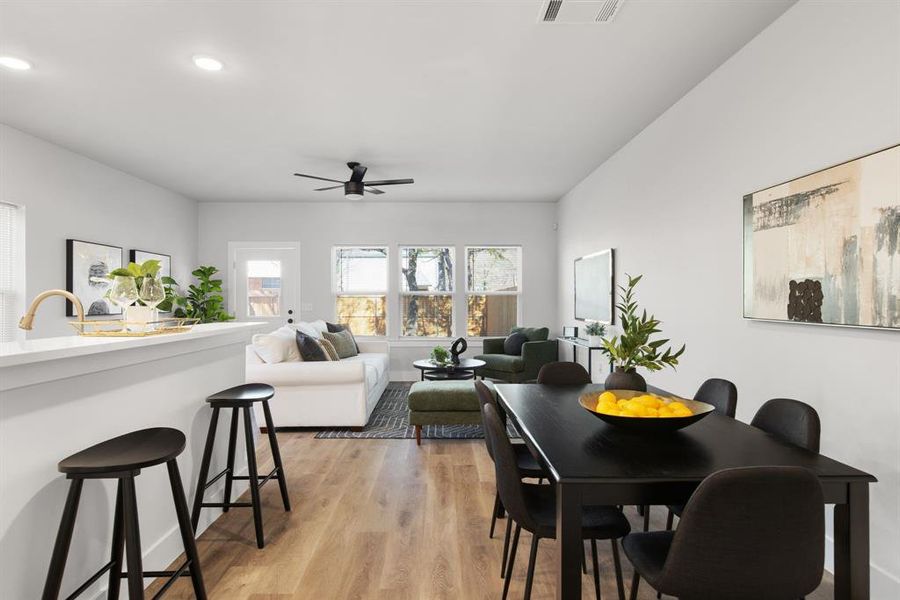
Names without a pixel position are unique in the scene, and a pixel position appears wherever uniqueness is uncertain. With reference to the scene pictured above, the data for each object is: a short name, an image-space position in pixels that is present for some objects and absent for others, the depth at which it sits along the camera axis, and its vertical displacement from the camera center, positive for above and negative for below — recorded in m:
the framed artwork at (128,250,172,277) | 5.74 +0.49
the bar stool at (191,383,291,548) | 2.49 -0.80
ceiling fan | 5.09 +1.19
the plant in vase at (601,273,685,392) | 2.00 -0.24
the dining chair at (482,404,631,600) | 1.69 -0.79
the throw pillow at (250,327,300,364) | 4.72 -0.48
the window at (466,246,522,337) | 7.54 +0.10
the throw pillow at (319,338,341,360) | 5.11 -0.54
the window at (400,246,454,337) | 7.53 +0.09
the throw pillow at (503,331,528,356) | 6.61 -0.62
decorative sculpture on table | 5.59 -0.63
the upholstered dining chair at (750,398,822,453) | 1.71 -0.46
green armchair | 6.29 -0.83
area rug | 4.49 -1.26
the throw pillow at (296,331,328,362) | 4.79 -0.50
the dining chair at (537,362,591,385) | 2.95 -0.47
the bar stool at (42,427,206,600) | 1.45 -0.59
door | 7.40 +0.24
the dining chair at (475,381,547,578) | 2.10 -0.83
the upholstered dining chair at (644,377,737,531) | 2.20 -0.46
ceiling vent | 2.32 +1.39
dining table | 1.35 -0.50
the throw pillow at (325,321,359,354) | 6.39 -0.39
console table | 5.24 -0.51
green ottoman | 4.16 -0.92
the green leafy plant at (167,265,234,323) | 6.84 -0.04
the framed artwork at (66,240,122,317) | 4.72 +0.28
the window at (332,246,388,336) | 7.52 +0.15
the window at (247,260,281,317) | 7.42 +0.15
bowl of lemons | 1.67 -0.40
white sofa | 4.59 -0.88
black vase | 2.06 -0.35
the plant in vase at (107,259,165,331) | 2.07 +0.03
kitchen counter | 1.46 -0.47
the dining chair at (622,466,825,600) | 1.19 -0.60
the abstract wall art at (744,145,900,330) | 1.88 +0.23
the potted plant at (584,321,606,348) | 5.11 -0.36
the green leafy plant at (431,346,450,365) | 5.35 -0.63
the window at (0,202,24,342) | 4.15 +0.26
